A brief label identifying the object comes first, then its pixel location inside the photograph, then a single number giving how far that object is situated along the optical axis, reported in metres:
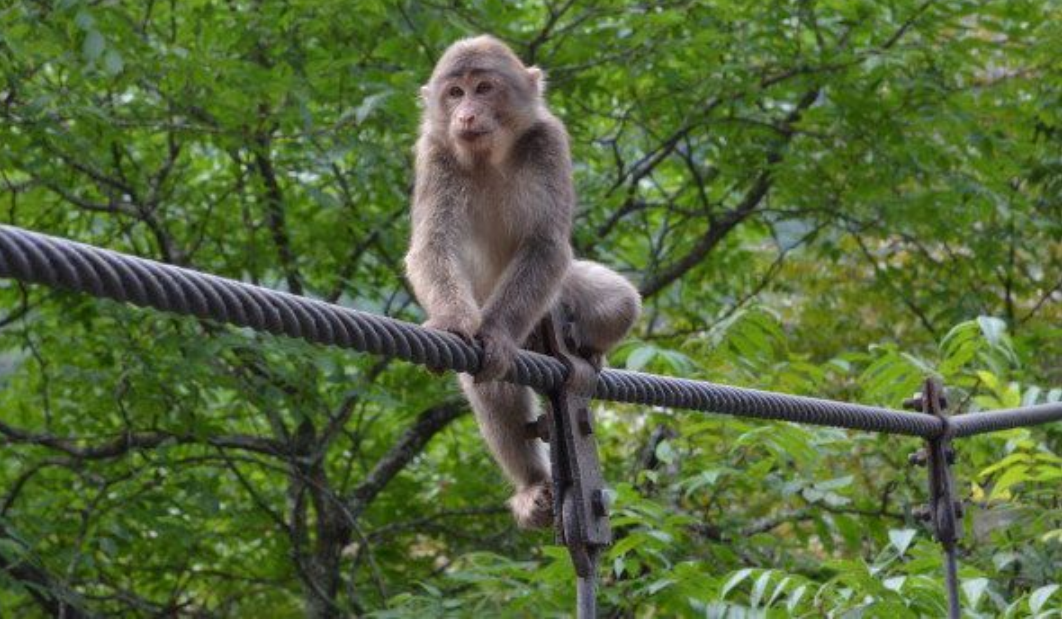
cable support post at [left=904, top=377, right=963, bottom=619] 7.33
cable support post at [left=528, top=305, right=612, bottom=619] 5.05
